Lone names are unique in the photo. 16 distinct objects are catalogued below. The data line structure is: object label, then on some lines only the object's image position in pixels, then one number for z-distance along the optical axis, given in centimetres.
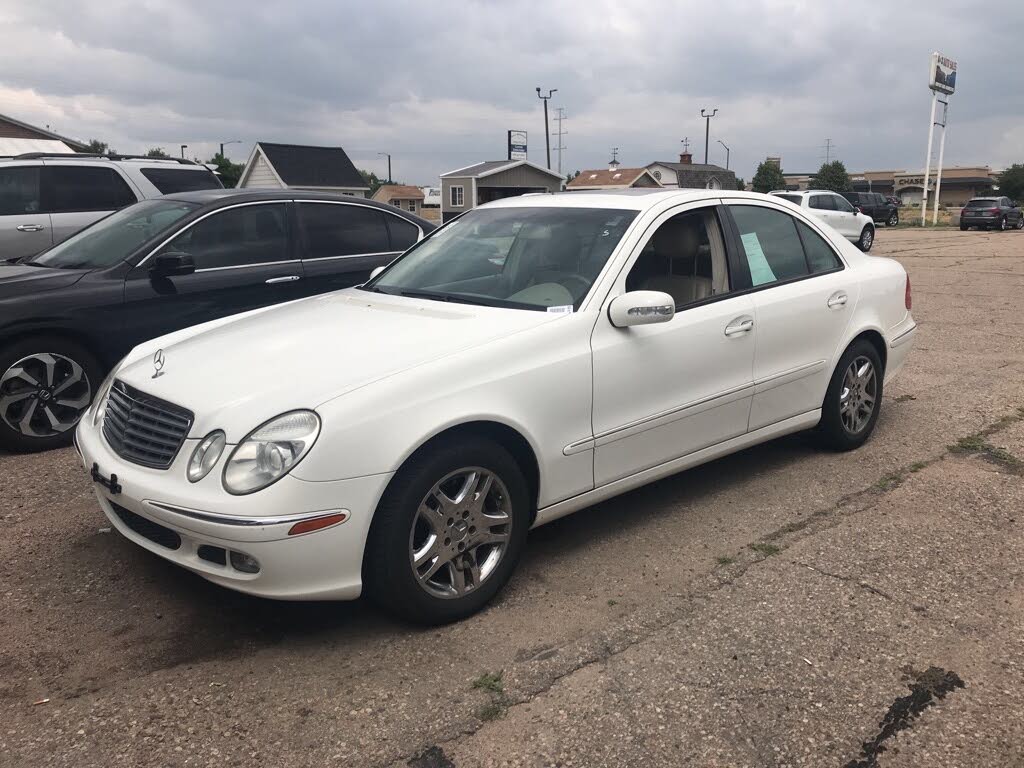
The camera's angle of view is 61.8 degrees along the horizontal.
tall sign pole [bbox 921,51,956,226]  4653
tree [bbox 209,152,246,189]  6288
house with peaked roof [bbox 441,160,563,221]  5462
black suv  4028
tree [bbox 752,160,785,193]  7106
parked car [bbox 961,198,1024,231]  3675
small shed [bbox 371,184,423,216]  8475
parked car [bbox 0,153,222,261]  828
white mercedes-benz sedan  289
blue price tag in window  454
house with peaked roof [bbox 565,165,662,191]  6581
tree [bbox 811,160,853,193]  6775
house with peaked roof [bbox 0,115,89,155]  3827
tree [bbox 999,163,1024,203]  7794
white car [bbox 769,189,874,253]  2395
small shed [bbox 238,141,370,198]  4662
